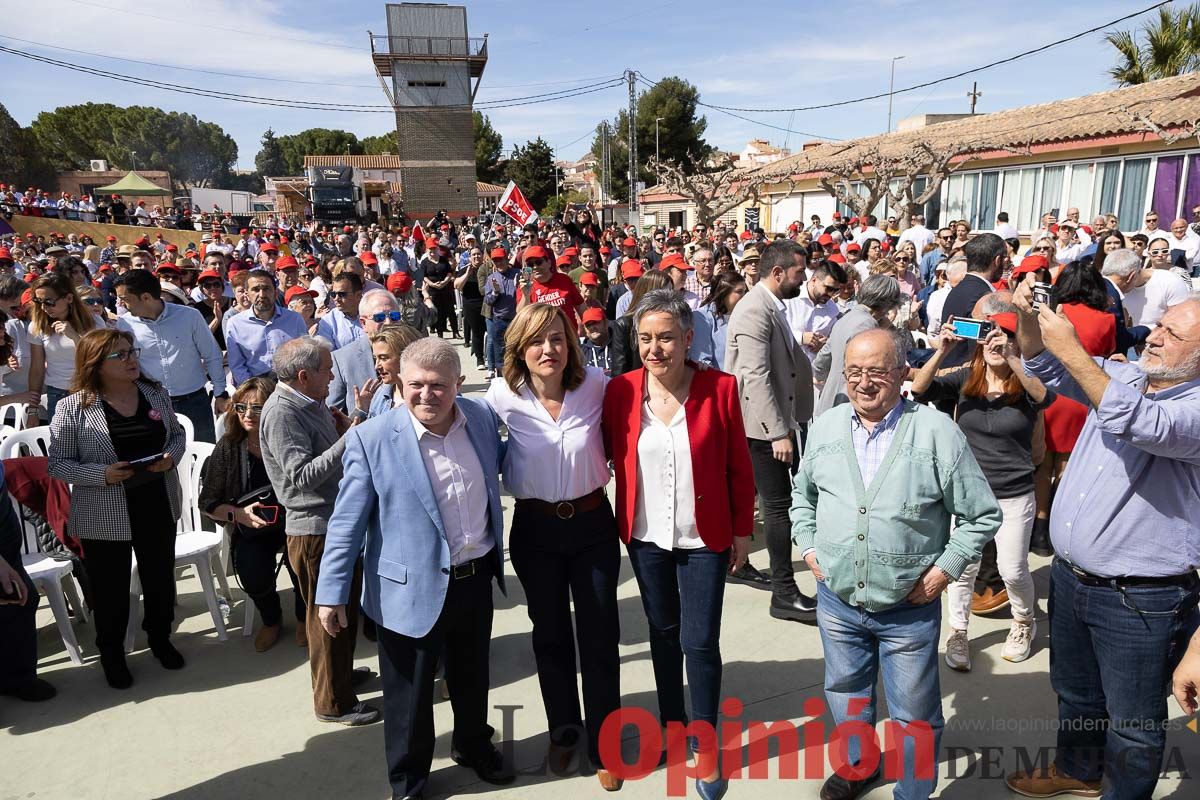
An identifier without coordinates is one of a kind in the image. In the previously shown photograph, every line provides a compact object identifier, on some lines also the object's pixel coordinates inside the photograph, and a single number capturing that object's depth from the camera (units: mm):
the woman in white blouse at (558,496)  2713
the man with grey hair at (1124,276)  5062
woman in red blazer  2707
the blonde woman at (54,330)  5051
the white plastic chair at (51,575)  3793
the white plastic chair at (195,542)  3998
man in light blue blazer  2537
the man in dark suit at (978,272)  4934
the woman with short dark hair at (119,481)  3400
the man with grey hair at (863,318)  3949
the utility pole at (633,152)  27203
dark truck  34031
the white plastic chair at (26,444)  4055
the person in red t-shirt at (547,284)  6480
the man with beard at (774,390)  3963
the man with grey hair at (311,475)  3154
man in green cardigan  2361
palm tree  19812
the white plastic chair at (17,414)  4858
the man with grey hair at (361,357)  4152
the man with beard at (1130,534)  2111
